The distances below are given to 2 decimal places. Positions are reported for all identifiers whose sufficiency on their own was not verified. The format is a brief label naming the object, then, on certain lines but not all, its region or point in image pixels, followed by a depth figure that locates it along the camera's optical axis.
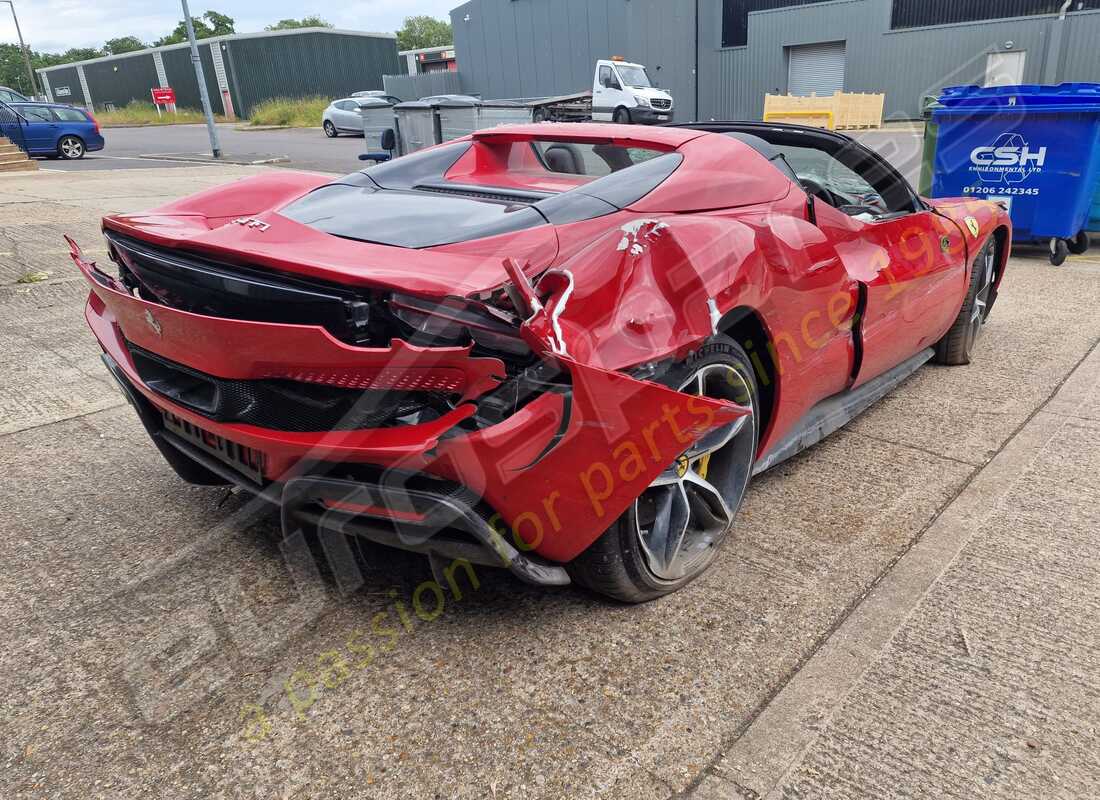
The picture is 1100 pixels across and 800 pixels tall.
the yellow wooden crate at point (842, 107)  25.67
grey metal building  26.67
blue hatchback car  19.28
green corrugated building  46.22
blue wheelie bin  6.95
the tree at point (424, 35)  101.94
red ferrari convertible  1.94
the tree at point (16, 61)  91.06
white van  23.78
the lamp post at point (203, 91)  19.44
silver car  28.56
